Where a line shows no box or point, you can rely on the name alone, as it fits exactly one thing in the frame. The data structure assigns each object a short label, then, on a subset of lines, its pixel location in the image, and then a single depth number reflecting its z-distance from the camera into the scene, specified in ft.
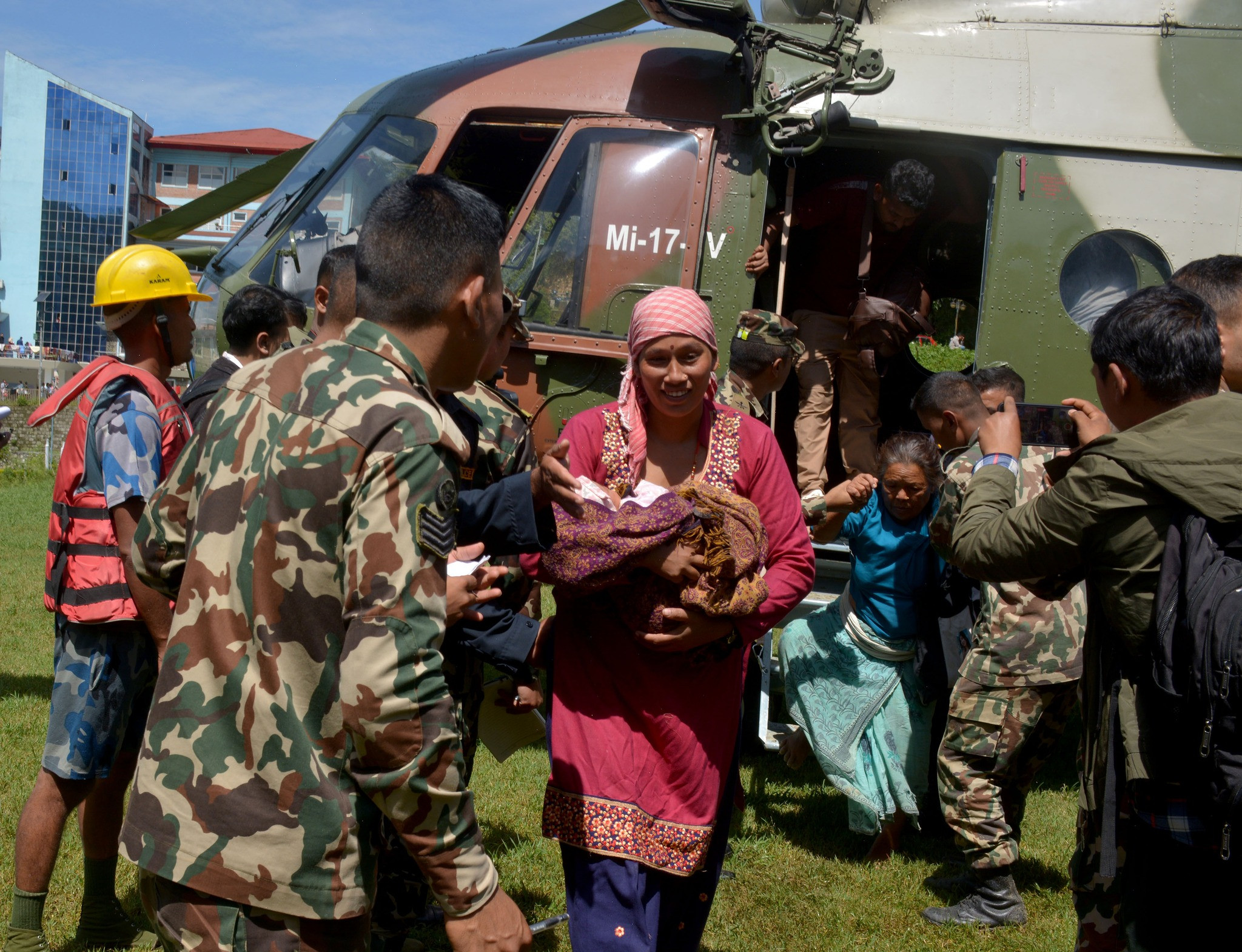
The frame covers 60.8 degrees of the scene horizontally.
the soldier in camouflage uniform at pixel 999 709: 13.10
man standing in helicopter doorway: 19.51
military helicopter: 17.51
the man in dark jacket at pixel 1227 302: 8.89
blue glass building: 191.31
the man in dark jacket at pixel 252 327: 13.05
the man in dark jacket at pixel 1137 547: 7.07
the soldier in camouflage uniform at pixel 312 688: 5.49
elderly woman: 14.65
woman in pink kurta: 8.91
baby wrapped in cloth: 8.66
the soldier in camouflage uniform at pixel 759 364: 16.03
